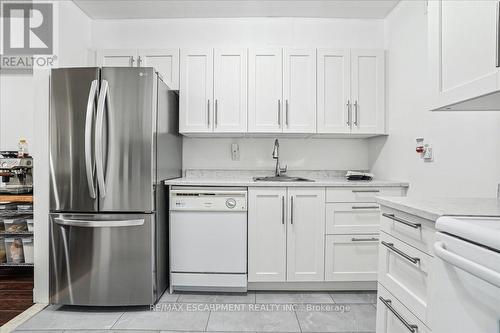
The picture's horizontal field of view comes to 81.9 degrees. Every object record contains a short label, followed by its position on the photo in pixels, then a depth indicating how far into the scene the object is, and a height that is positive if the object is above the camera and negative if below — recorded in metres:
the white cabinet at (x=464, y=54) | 1.08 +0.46
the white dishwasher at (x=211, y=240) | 2.42 -0.65
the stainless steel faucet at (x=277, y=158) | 2.91 +0.05
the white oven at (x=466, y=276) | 0.73 -0.33
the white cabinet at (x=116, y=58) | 2.83 +1.03
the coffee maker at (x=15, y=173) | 2.61 -0.11
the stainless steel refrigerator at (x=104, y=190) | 2.12 -0.21
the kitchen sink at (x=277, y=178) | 2.80 -0.15
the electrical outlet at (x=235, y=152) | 3.05 +0.12
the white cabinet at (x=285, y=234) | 2.43 -0.60
